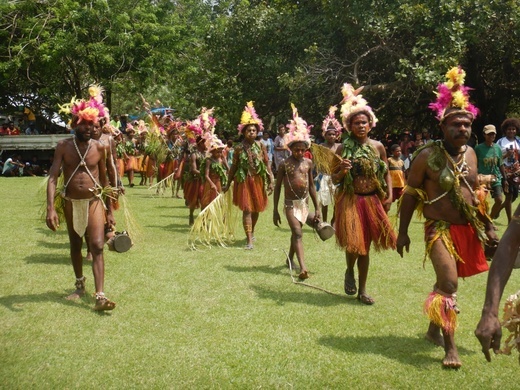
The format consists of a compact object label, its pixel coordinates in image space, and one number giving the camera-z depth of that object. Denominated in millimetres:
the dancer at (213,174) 10641
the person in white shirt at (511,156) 11164
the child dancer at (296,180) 7801
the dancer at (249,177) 9531
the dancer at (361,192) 6246
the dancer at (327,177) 10719
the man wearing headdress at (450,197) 4898
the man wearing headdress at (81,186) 6301
